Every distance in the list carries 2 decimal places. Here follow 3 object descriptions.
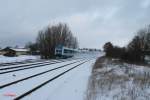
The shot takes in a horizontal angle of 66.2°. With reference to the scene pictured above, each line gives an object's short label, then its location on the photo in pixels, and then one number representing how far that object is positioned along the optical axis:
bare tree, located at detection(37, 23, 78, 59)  35.76
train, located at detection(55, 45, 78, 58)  32.84
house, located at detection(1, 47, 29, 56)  55.43
